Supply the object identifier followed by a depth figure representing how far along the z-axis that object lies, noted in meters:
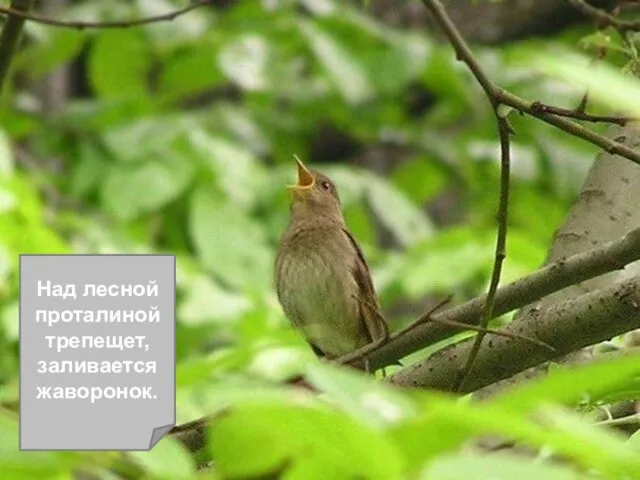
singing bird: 6.13
